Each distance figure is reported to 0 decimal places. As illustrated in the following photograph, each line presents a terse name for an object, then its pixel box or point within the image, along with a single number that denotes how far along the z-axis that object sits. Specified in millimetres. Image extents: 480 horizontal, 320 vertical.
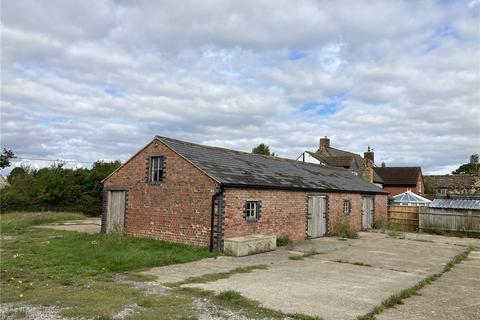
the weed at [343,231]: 22755
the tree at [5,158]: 49938
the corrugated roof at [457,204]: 26841
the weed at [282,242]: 18417
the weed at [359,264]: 13766
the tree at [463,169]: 98881
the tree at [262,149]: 48281
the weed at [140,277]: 10750
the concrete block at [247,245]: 14992
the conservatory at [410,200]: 35791
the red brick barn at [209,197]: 16453
